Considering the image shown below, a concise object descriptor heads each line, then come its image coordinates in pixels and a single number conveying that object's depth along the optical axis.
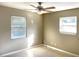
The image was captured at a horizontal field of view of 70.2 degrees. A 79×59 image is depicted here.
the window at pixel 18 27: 2.57
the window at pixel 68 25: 2.54
